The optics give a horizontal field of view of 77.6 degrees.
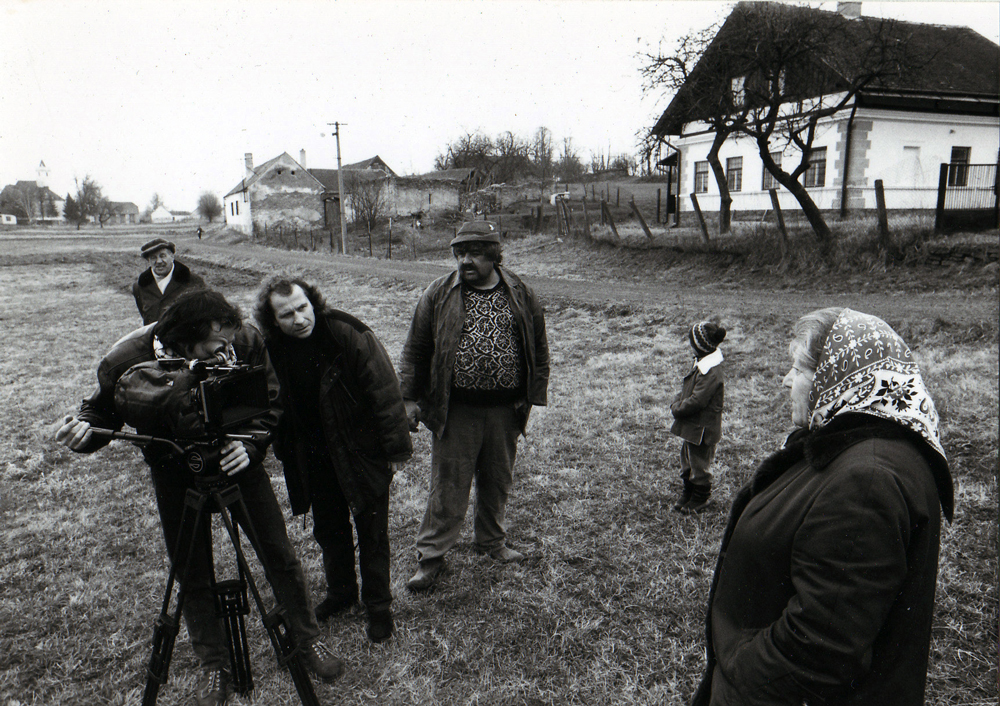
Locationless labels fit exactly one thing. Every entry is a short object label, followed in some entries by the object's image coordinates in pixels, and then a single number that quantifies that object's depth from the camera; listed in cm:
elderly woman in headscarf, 135
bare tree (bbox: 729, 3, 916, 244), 1359
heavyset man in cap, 335
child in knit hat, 394
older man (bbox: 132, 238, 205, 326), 513
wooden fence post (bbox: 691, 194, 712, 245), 1404
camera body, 215
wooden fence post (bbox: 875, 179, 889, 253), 1087
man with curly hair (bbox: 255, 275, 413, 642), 290
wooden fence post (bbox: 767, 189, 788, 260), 1232
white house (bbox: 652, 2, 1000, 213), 2033
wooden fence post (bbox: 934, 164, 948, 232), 1137
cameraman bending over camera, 233
